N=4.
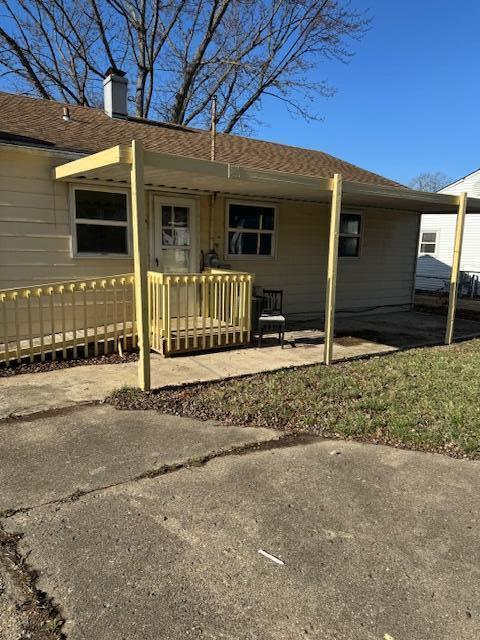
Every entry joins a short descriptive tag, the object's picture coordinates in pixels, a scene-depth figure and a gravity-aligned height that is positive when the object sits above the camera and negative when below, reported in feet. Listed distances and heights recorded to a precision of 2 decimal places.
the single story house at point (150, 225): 20.67 +0.77
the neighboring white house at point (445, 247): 62.03 -0.12
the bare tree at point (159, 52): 63.77 +26.78
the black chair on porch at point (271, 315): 25.17 -4.38
